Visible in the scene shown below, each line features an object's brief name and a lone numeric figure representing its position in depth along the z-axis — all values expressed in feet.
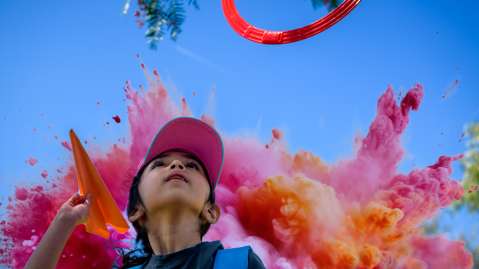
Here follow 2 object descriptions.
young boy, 4.31
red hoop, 10.02
